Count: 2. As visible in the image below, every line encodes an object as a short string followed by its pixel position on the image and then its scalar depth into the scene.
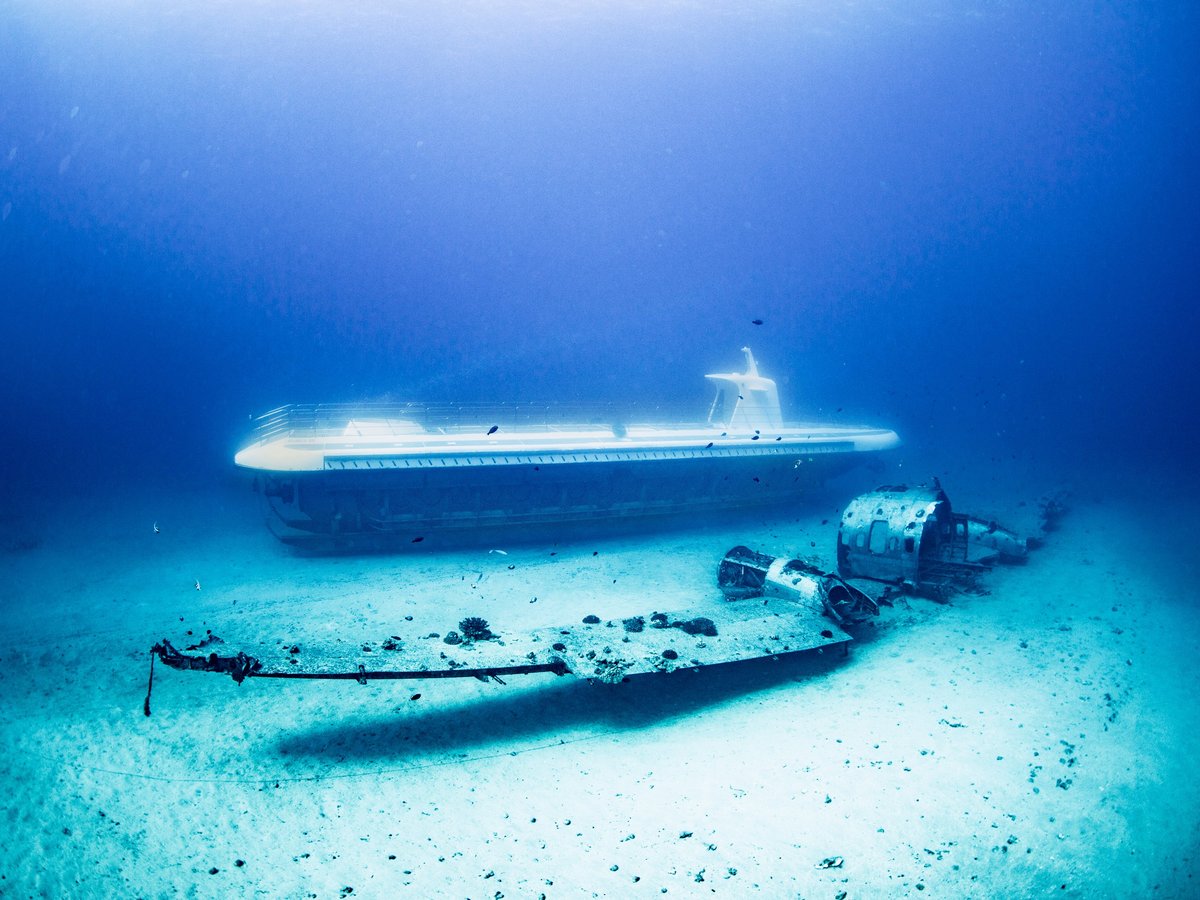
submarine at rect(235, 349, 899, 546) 12.90
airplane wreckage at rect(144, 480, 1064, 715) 6.25
